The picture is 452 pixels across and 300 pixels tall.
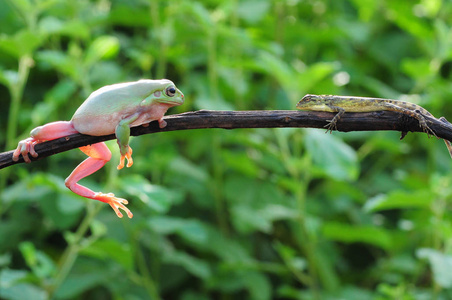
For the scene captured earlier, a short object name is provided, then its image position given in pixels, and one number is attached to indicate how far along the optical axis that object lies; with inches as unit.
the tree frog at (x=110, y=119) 84.5
